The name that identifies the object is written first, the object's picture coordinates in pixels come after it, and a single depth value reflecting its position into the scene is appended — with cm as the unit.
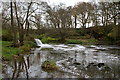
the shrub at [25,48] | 1313
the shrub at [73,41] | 2467
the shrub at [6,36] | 1789
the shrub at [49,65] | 680
